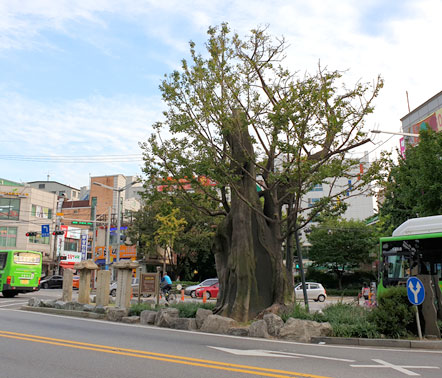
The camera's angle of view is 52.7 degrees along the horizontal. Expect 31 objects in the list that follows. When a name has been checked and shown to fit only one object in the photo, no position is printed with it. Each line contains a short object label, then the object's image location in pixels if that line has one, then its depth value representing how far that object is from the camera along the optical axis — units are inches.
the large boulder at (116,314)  611.7
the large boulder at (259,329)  469.4
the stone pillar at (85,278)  796.0
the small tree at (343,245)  1749.5
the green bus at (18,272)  1053.3
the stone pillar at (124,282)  676.7
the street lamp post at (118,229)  1307.0
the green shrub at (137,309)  628.3
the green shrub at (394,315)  434.9
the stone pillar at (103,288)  744.3
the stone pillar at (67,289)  848.3
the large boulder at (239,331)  482.9
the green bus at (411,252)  648.4
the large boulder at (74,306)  705.8
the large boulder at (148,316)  578.5
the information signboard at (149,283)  746.2
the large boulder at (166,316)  549.2
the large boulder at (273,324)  469.4
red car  1362.0
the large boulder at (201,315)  528.2
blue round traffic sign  417.4
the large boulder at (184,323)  529.9
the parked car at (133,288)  1159.0
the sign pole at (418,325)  420.2
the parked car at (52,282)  1678.2
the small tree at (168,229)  1626.5
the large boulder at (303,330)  449.7
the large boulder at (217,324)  502.3
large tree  531.5
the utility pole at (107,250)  1480.6
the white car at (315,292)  1373.0
